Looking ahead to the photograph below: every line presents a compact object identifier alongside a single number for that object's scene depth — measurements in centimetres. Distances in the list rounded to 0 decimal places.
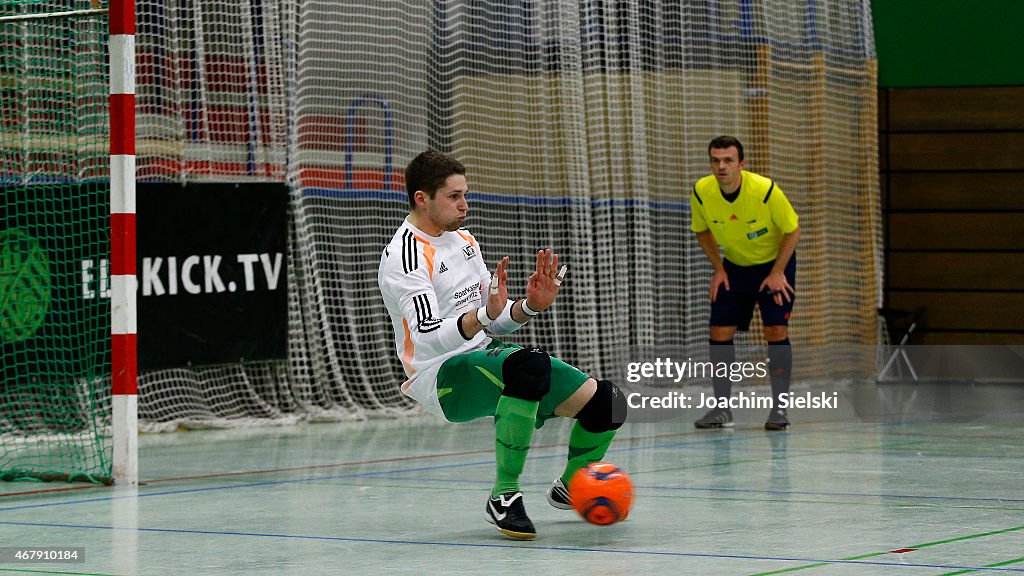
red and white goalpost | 1320
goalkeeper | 1004
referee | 1864
